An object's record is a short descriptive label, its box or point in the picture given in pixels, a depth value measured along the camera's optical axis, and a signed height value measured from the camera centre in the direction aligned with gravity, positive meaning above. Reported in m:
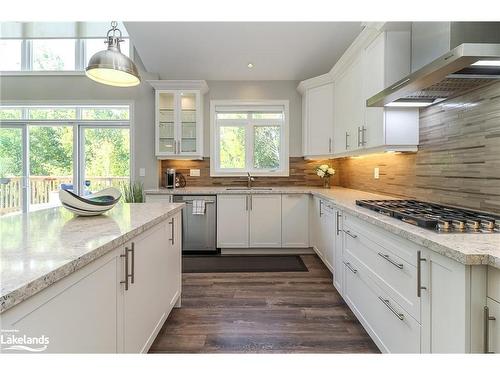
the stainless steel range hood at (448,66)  1.43 +0.62
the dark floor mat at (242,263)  3.58 -1.01
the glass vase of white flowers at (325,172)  4.34 +0.15
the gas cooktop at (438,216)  1.39 -0.18
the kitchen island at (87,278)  0.82 -0.34
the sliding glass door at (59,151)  4.73 +0.48
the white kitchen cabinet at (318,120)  4.16 +0.87
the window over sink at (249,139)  4.72 +0.67
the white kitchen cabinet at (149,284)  1.46 -0.60
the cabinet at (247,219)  4.15 -0.51
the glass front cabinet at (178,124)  4.37 +0.83
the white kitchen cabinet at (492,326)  1.01 -0.48
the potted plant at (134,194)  4.28 -0.18
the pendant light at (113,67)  1.97 +0.77
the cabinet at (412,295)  1.08 -0.52
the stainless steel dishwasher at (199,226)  4.14 -0.60
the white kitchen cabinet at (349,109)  3.14 +0.84
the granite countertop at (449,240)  1.03 -0.23
